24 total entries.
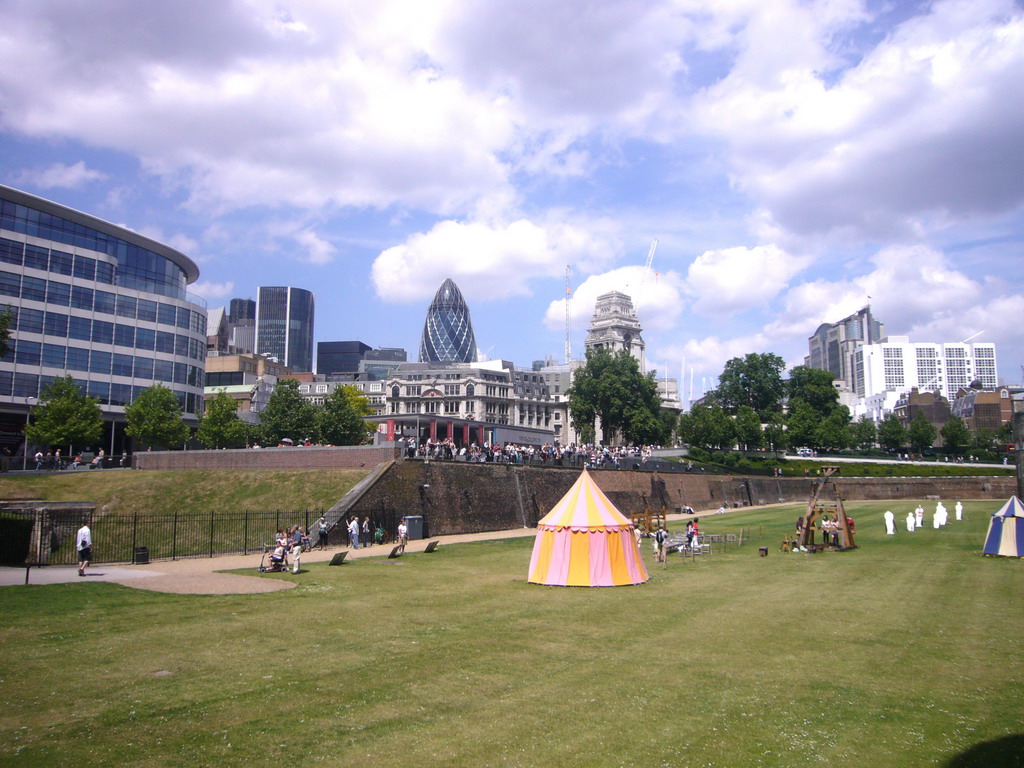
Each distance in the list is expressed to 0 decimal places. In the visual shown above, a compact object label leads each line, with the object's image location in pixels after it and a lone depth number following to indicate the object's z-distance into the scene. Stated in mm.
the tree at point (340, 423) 70438
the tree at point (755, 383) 110188
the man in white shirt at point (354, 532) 32938
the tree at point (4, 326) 33806
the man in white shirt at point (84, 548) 22953
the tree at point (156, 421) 58688
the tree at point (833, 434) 99750
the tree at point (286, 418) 69188
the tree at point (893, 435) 122875
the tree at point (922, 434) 118438
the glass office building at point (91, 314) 58375
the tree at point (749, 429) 97375
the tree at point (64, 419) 51344
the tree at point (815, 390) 107688
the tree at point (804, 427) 100000
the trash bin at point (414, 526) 37031
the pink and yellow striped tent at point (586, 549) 22422
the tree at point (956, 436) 114375
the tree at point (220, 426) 65625
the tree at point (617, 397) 101625
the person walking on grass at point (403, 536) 30675
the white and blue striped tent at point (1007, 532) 29656
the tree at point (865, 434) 132000
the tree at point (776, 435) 96875
